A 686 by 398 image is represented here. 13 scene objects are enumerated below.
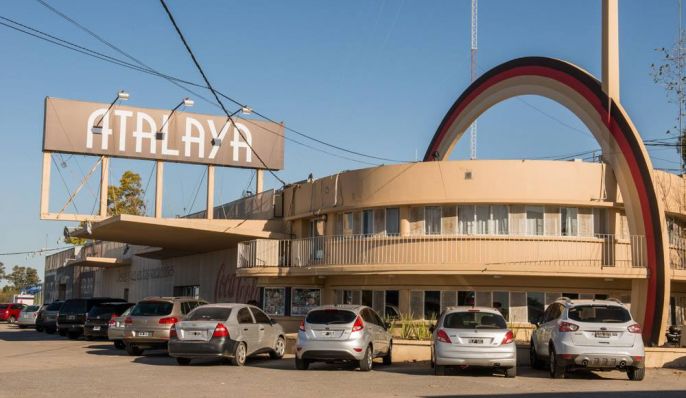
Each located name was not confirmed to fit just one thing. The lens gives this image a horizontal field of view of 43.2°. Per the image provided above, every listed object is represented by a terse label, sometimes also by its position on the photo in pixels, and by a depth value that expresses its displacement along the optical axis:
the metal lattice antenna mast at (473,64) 44.53
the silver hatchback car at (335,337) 19.61
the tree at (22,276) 161.12
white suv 17.56
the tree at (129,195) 80.00
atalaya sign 37.59
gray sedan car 20.45
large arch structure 25.20
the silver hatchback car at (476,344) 18.12
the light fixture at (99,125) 37.84
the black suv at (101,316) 32.25
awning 30.42
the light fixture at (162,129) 38.97
